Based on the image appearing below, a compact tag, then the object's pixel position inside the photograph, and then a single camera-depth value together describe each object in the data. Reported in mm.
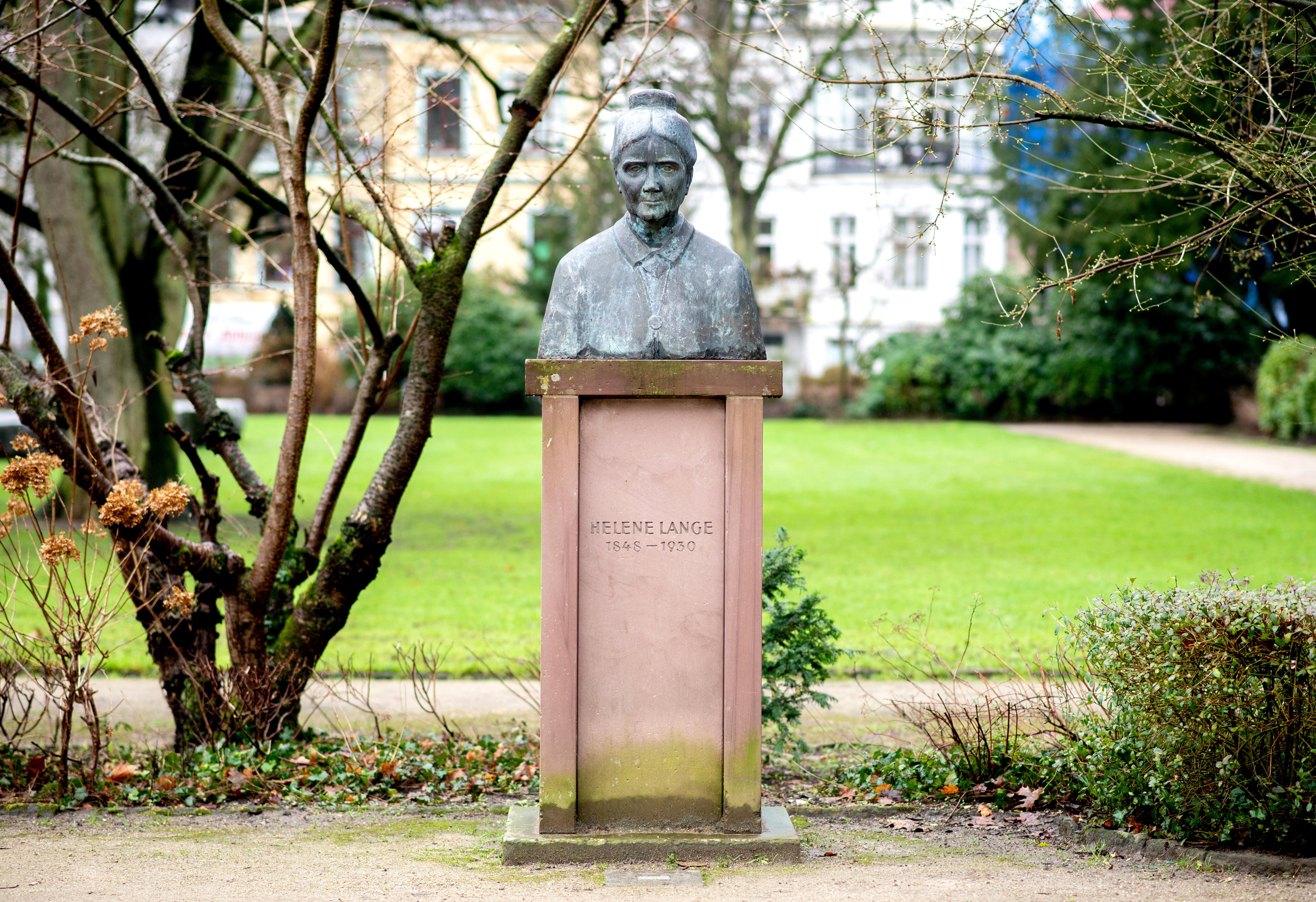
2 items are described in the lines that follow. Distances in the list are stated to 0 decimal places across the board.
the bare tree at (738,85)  26719
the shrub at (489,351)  36094
